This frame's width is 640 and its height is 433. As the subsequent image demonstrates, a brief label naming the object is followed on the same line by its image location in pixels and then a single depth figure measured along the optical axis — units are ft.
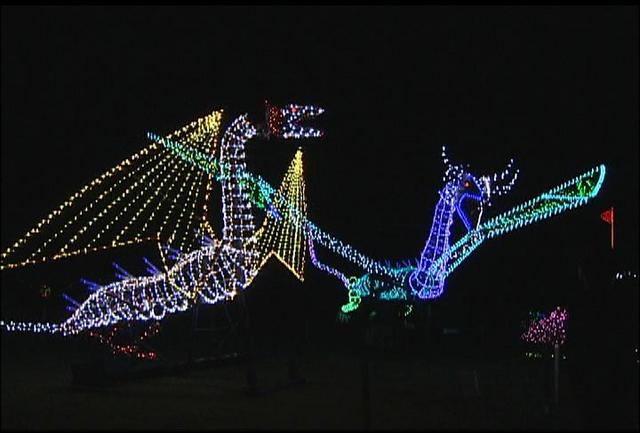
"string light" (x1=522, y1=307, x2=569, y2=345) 46.29
